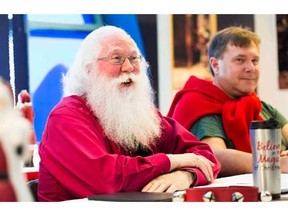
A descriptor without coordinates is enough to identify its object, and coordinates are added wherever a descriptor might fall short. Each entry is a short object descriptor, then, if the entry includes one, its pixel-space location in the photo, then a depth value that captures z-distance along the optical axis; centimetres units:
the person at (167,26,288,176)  309
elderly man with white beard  202
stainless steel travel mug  155
